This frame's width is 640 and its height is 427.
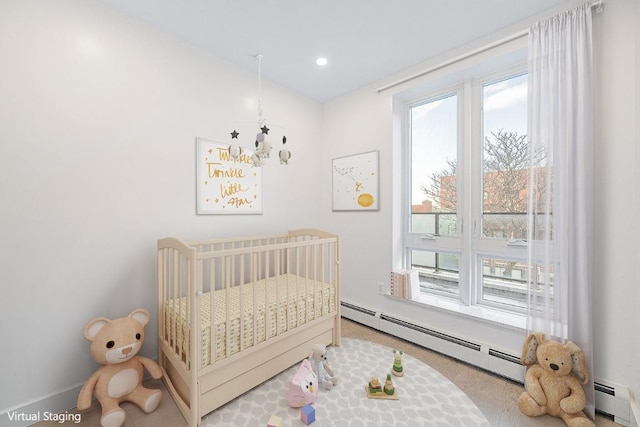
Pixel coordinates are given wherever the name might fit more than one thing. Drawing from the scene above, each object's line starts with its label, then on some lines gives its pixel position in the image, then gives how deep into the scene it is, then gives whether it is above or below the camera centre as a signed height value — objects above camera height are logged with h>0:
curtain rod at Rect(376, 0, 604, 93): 1.62 +1.30
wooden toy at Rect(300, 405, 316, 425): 1.49 -1.16
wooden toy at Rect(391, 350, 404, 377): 1.96 -1.16
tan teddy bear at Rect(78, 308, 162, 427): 1.50 -0.97
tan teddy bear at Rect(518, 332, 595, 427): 1.52 -1.04
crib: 1.50 -0.76
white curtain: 1.60 +0.22
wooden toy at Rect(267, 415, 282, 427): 1.44 -1.16
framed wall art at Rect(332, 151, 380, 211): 2.85 +0.36
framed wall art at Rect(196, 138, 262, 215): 2.24 +0.30
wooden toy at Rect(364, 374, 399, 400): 1.72 -1.18
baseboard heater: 1.55 -1.12
